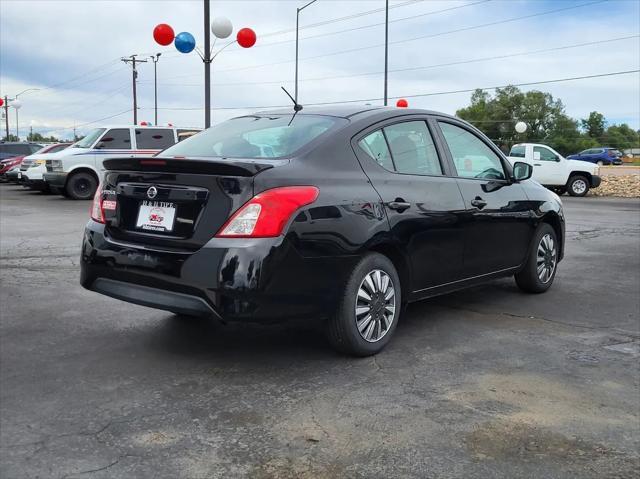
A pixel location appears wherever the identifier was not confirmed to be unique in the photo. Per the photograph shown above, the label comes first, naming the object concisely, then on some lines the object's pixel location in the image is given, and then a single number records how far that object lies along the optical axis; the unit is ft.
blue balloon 47.98
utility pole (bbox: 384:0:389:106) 99.09
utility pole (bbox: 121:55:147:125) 178.49
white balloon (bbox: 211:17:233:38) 46.32
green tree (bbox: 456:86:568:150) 321.52
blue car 177.50
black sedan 11.74
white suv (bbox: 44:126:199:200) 56.85
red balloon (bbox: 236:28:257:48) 47.91
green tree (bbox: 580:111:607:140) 391.38
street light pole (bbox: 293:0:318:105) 83.68
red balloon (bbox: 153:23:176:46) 47.67
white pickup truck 72.74
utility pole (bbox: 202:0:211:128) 47.16
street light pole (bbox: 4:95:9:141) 182.75
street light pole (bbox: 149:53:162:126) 162.32
